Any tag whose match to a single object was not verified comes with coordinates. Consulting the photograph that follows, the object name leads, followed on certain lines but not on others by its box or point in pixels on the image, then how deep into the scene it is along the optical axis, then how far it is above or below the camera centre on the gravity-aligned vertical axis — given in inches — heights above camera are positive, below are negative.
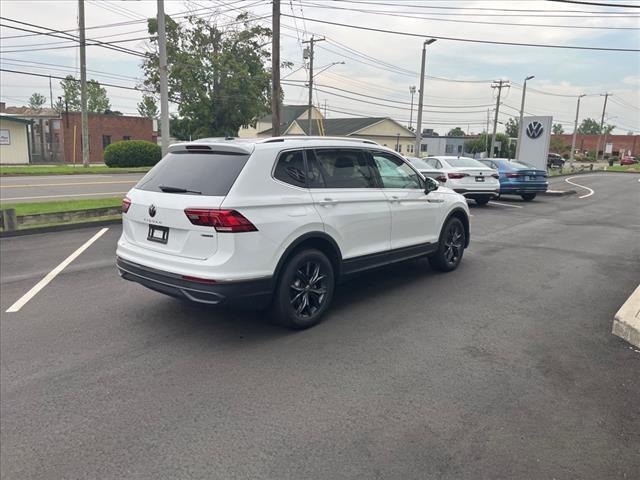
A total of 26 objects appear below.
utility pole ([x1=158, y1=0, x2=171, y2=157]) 575.8 +70.8
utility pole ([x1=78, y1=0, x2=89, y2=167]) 1157.7 +140.9
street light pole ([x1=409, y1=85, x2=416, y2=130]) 2502.5 +318.8
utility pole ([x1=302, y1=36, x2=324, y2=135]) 1413.6 +266.1
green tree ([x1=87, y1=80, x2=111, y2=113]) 3179.1 +262.5
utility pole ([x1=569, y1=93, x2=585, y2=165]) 2068.2 +210.5
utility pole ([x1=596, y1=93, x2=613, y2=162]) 3050.0 +333.5
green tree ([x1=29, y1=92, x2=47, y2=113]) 4295.3 +313.8
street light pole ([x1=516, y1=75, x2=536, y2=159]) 1547.7 +216.9
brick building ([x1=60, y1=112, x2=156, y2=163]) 1902.1 +31.7
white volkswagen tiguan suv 167.5 -27.4
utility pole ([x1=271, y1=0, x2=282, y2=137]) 665.0 +117.3
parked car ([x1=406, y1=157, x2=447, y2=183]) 611.5 -20.4
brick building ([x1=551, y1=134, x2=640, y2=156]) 3826.3 +160.5
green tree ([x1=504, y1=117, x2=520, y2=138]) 4003.4 +255.5
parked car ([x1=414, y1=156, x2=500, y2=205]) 606.2 -27.3
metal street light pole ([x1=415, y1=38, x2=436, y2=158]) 1018.7 +121.8
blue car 710.5 -28.7
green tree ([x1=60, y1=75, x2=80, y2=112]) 3088.1 +292.0
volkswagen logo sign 951.0 +57.1
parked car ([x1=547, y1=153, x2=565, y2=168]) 2145.2 -4.5
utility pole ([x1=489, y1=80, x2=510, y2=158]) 2034.2 +301.0
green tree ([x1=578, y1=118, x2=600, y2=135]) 5911.9 +432.3
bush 1251.2 -31.2
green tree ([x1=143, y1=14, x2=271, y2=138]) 1501.0 +212.6
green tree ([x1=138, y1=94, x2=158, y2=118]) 1646.4 +138.7
